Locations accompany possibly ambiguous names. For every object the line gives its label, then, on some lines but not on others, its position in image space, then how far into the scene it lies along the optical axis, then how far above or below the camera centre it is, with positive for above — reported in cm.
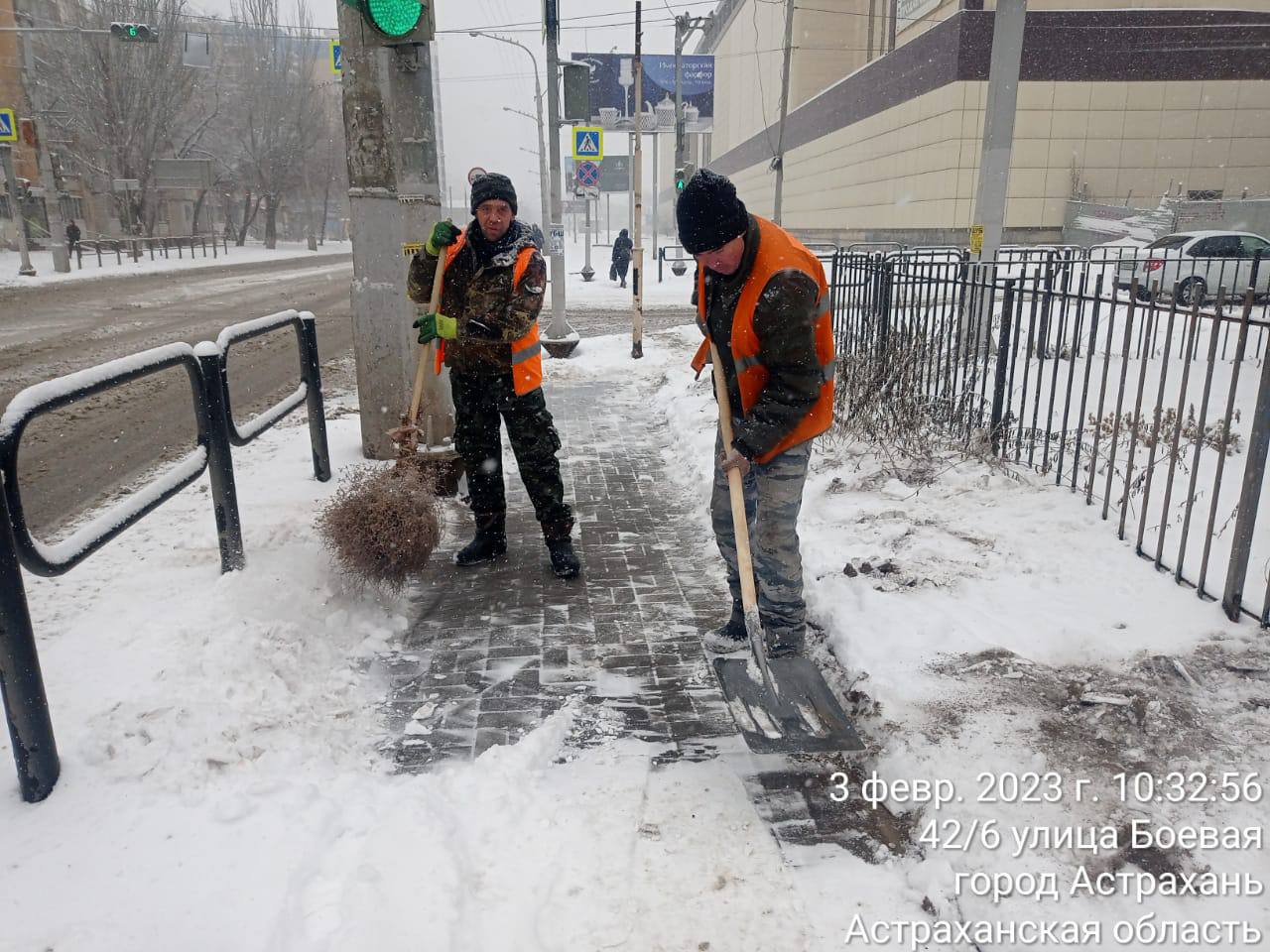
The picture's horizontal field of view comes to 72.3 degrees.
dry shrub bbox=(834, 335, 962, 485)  610 -124
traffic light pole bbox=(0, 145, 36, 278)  2277 +90
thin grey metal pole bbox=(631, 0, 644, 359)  1187 +29
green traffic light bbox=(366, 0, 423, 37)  493 +124
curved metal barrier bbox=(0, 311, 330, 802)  240 -94
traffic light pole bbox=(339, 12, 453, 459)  555 +23
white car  1538 -26
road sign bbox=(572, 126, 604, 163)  1759 +188
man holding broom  436 -54
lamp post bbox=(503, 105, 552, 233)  3094 +242
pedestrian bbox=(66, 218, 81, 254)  3128 +17
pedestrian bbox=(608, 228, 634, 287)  2764 -58
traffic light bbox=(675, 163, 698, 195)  1636 +121
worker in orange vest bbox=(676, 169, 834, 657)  302 -43
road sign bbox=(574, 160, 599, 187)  1758 +126
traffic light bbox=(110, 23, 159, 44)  1881 +434
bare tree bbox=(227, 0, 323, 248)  4819 +722
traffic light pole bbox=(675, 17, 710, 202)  1956 +438
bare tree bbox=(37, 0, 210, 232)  3428 +591
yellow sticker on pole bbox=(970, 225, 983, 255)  948 -1
